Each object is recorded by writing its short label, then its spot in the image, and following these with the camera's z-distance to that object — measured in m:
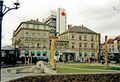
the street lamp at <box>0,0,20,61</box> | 4.71
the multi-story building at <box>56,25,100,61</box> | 35.29
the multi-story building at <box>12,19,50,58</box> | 33.56
